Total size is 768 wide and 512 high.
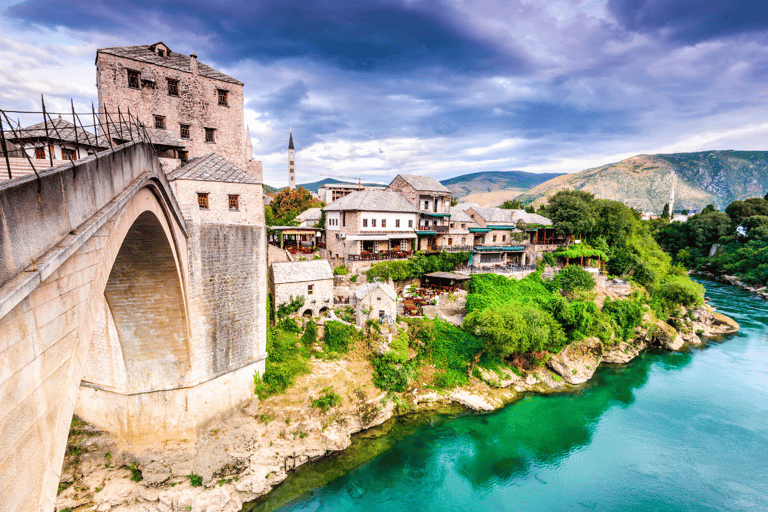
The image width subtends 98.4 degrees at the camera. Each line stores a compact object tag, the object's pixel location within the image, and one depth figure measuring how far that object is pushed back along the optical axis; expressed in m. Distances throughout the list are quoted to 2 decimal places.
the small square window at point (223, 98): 18.57
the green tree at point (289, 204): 48.63
